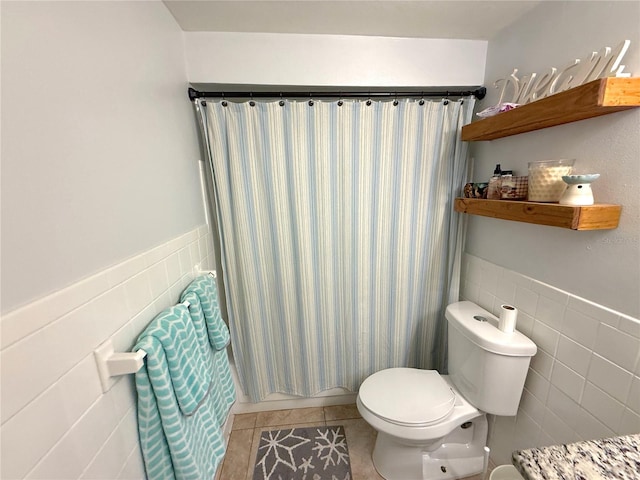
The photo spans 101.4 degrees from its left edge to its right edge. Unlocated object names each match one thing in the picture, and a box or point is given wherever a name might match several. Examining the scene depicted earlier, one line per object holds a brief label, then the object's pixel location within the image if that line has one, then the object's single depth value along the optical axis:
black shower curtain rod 1.28
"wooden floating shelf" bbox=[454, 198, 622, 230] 0.79
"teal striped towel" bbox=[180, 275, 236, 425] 0.99
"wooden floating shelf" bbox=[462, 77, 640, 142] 0.73
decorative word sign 0.77
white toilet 1.11
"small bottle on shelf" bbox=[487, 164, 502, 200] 1.14
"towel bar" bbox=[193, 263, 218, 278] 1.19
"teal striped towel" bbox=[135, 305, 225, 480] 0.70
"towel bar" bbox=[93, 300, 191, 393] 0.61
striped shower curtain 1.34
